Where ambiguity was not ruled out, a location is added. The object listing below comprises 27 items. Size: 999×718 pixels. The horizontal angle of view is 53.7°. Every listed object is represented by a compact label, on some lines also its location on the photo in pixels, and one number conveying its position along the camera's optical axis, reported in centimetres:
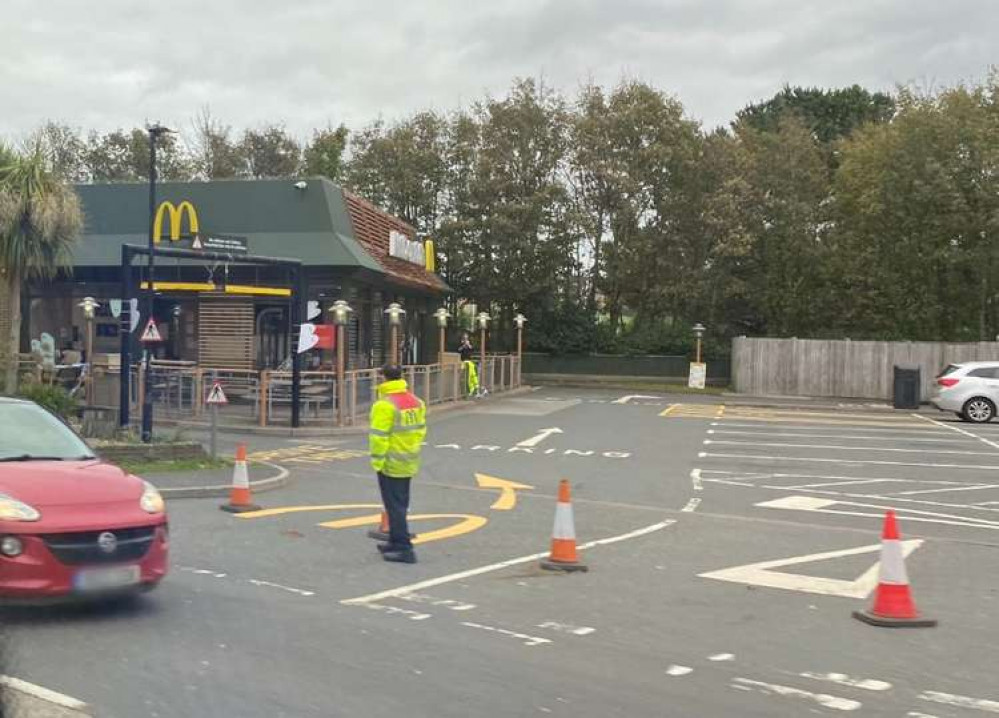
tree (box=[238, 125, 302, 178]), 5484
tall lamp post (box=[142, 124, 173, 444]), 1562
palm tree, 2025
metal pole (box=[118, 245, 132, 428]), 1698
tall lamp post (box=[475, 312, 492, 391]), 3195
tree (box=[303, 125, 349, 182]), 4962
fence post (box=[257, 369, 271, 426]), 2102
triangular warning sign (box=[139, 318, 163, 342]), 1593
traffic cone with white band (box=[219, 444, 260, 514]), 1133
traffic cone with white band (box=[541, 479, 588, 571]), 869
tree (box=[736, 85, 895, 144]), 5231
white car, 2634
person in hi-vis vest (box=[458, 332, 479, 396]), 2958
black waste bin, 3181
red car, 596
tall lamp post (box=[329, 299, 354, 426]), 2050
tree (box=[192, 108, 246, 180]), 5353
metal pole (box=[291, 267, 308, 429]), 2050
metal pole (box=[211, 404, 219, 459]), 1459
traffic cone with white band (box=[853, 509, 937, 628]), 711
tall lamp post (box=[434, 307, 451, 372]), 2766
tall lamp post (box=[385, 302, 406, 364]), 2342
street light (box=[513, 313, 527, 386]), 3557
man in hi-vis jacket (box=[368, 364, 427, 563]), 883
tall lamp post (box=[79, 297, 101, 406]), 2122
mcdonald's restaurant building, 2747
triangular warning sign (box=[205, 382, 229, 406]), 1442
